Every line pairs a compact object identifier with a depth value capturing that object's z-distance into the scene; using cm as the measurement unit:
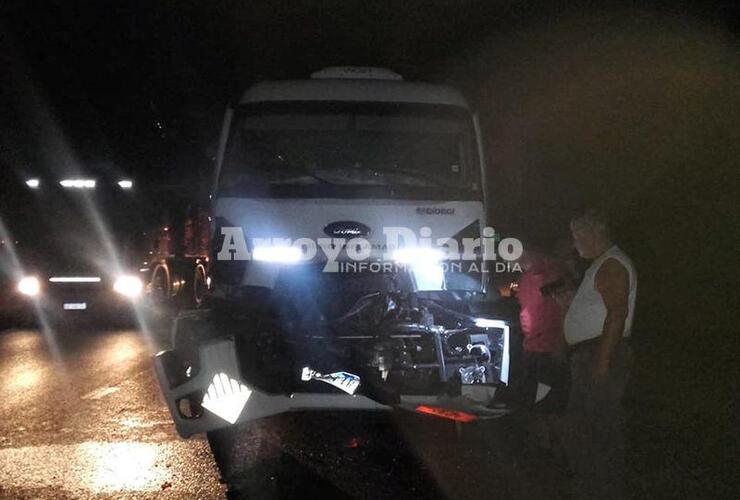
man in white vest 518
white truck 602
